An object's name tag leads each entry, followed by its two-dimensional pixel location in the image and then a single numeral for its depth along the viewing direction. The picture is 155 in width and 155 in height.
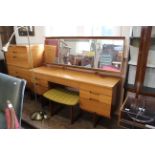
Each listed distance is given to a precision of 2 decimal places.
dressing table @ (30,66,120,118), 1.75
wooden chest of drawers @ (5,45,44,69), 2.45
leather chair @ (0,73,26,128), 1.43
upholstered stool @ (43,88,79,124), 1.94
